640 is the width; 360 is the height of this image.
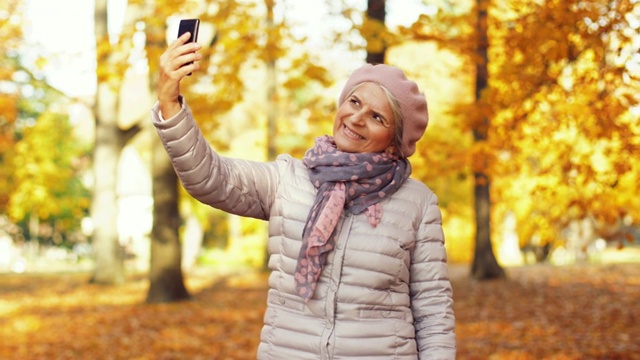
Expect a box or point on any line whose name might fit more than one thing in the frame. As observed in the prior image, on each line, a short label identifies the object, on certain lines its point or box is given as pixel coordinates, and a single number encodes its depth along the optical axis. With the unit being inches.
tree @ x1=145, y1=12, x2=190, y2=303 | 591.8
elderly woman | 114.7
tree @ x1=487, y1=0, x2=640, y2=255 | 305.4
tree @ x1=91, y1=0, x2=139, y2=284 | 787.4
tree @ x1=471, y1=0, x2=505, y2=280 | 681.0
